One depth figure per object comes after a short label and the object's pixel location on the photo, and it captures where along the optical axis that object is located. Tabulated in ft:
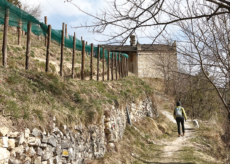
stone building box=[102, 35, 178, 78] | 101.65
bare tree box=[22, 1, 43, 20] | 87.62
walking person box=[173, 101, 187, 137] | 34.06
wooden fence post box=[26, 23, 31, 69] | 24.61
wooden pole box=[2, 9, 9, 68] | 21.44
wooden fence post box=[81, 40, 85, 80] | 34.28
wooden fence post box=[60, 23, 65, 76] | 28.97
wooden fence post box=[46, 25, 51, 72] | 26.51
